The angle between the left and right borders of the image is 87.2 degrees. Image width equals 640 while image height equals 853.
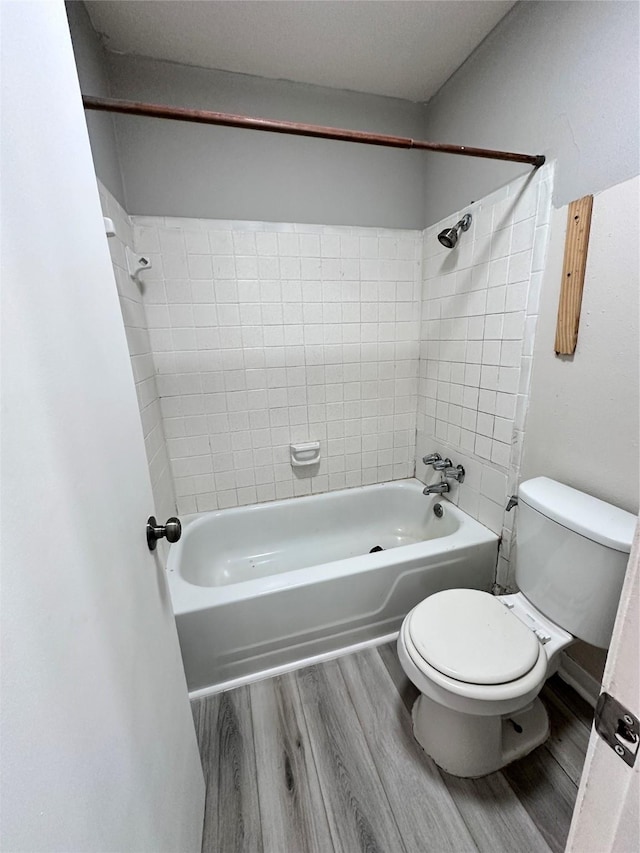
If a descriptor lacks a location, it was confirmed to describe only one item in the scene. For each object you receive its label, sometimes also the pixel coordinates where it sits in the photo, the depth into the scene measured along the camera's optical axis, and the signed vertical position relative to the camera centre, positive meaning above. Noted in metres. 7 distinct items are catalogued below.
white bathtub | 1.27 -1.04
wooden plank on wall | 1.07 +0.19
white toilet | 0.91 -0.88
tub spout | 1.87 -0.82
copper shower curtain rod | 0.92 +0.63
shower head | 1.53 +0.47
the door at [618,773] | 0.32 -0.43
